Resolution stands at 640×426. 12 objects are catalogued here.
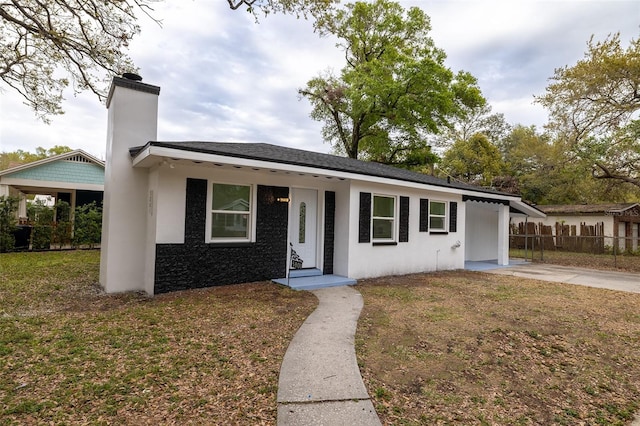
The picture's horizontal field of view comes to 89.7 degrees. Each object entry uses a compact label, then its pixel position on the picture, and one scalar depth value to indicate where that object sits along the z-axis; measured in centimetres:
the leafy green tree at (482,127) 2958
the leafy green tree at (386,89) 1989
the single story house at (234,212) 657
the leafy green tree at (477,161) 2547
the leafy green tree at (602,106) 1469
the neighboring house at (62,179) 1444
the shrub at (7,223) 1248
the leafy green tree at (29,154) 4279
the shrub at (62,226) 1398
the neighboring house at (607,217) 1780
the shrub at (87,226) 1427
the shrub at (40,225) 1330
